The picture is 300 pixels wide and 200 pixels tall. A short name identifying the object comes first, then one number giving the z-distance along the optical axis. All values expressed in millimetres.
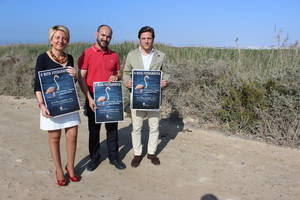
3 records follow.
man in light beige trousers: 4586
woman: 3865
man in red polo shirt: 4422
